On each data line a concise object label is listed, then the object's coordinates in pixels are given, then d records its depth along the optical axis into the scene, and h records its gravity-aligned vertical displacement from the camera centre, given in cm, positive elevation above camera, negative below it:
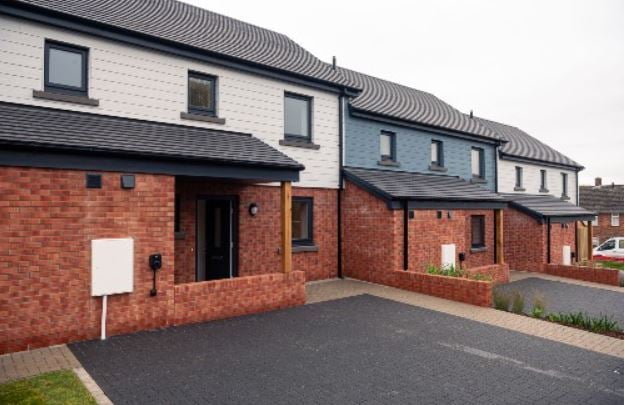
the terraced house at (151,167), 704 +78
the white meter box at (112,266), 742 -103
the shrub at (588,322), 887 -245
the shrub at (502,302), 1048 -234
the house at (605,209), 3894 -16
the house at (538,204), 1861 +14
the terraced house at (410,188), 1295 +65
